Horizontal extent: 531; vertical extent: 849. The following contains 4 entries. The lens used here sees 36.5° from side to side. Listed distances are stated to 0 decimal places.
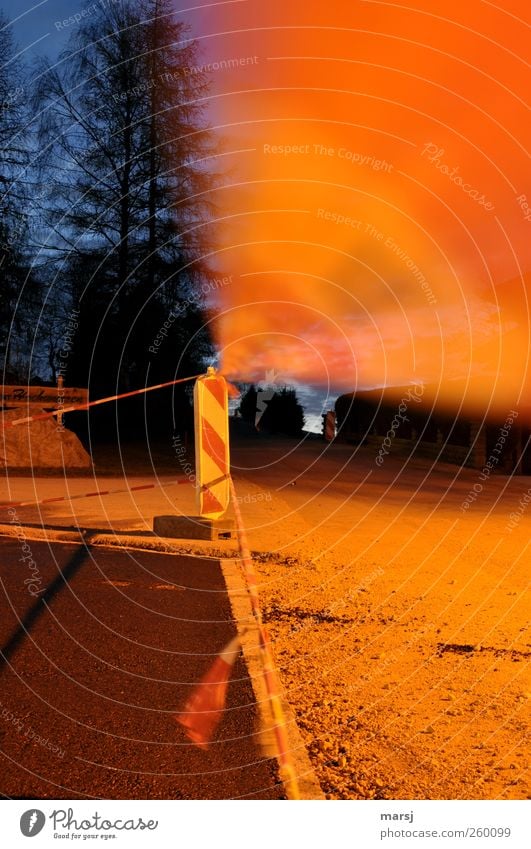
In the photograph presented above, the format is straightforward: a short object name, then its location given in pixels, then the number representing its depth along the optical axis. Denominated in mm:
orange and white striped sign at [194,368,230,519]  8805
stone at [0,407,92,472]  18188
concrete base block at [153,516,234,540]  8859
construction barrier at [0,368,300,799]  4348
